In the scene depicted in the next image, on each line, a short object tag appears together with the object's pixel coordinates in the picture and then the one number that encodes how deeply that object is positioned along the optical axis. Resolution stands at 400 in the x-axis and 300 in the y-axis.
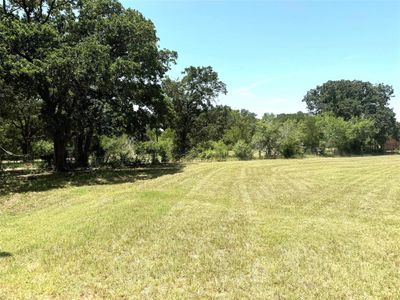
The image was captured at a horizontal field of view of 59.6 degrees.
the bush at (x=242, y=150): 36.50
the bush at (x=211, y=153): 34.09
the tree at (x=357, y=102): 71.06
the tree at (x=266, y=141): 39.34
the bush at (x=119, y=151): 27.50
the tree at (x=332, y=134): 53.06
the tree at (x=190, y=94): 40.38
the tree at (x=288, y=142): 39.38
